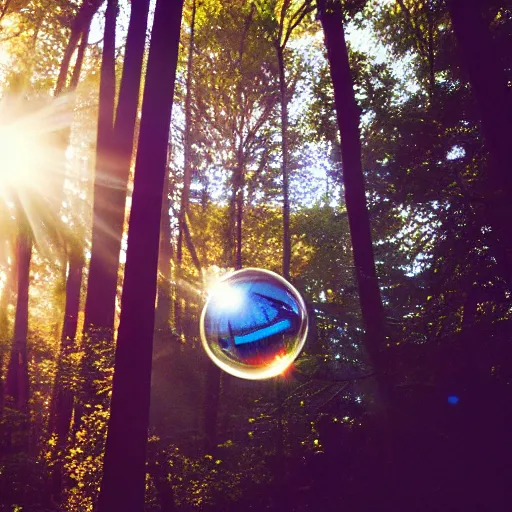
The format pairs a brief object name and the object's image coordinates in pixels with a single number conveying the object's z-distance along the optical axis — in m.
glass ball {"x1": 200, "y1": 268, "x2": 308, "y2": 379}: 5.07
